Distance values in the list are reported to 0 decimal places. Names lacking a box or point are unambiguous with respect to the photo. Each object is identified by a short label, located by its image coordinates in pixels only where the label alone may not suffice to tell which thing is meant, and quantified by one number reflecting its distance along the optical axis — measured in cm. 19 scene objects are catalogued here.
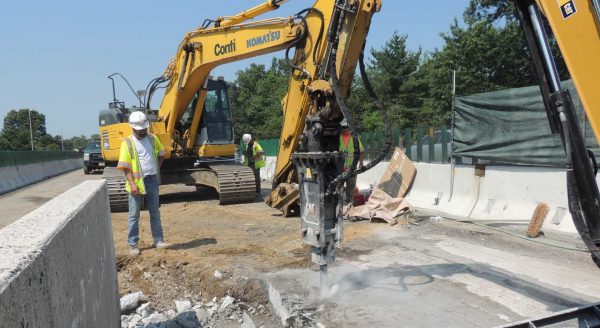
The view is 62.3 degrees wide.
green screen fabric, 732
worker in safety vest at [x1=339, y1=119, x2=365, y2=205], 928
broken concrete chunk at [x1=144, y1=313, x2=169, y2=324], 445
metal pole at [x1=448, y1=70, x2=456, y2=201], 916
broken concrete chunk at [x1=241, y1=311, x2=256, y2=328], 436
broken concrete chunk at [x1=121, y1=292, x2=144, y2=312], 478
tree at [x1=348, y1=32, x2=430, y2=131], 4062
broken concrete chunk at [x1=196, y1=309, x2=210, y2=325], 453
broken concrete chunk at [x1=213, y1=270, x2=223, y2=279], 544
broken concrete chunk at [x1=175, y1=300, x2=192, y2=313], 477
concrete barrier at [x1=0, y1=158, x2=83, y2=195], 1852
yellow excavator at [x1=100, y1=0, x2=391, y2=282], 458
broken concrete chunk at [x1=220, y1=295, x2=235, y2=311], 476
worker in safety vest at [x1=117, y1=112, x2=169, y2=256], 667
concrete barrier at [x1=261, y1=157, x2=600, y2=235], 703
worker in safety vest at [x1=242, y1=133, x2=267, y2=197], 1345
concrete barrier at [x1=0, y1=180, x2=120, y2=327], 140
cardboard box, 1029
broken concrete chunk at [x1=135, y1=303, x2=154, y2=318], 468
